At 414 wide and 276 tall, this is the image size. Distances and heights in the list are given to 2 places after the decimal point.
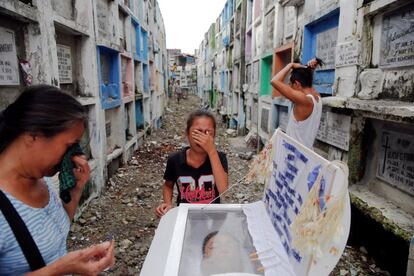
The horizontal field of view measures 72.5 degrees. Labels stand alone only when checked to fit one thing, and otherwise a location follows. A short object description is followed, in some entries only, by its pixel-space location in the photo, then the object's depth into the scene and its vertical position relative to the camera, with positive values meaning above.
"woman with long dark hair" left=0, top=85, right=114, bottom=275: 0.93 -0.30
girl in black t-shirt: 1.87 -0.54
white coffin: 0.82 -0.59
